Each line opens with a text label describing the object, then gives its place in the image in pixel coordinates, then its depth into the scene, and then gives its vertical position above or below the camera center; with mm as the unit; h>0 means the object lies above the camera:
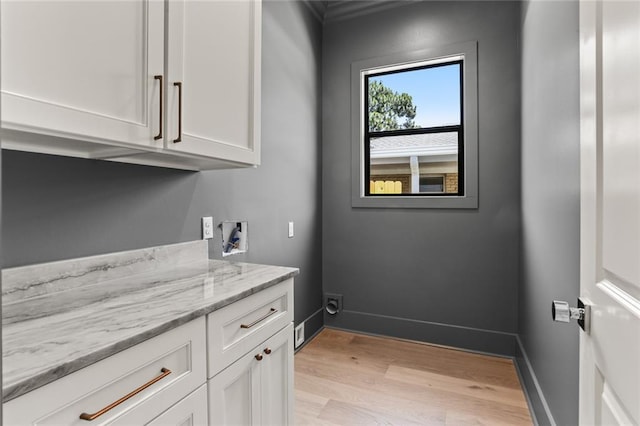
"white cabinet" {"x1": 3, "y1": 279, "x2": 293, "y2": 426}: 696 -418
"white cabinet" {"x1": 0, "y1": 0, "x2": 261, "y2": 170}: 813 +392
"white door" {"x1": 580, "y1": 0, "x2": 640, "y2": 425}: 617 +9
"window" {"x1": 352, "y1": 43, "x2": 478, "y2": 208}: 2641 +687
